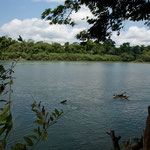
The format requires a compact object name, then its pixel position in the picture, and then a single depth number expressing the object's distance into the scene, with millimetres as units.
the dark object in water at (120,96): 19652
